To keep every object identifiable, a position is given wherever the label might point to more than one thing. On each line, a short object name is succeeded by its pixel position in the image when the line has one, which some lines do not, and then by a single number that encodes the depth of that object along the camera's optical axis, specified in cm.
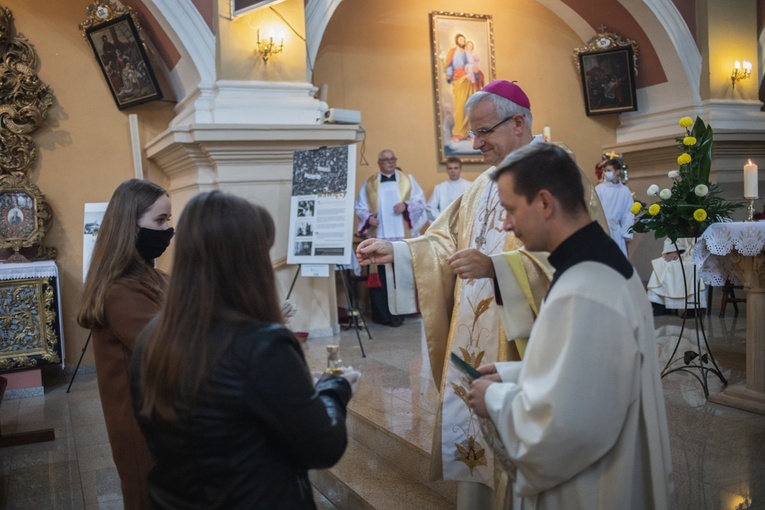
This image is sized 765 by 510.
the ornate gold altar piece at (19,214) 610
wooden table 379
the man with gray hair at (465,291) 249
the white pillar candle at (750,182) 416
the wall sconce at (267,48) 625
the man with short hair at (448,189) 814
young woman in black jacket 132
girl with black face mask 210
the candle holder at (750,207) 424
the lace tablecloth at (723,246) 379
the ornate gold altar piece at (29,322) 562
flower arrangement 426
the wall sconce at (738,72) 841
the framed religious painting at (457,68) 873
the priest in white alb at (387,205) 771
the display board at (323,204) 589
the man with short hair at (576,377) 145
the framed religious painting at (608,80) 898
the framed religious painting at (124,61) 641
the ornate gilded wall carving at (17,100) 617
